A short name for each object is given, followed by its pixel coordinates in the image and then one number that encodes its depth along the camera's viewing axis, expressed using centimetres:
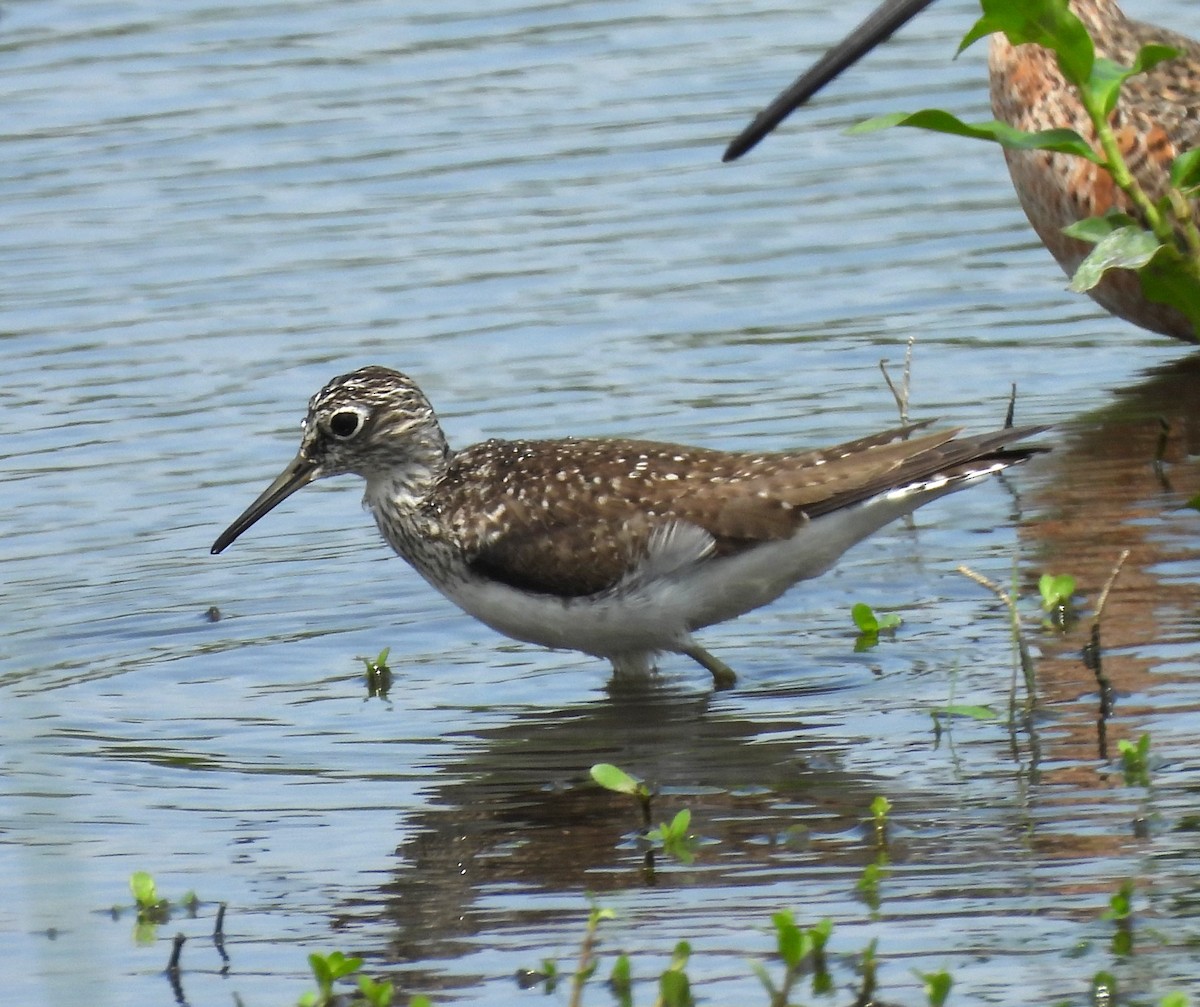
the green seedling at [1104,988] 1103
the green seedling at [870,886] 1262
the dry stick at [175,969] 1232
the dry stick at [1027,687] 1470
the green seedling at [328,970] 1118
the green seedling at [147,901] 1316
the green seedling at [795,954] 1040
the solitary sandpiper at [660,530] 1687
